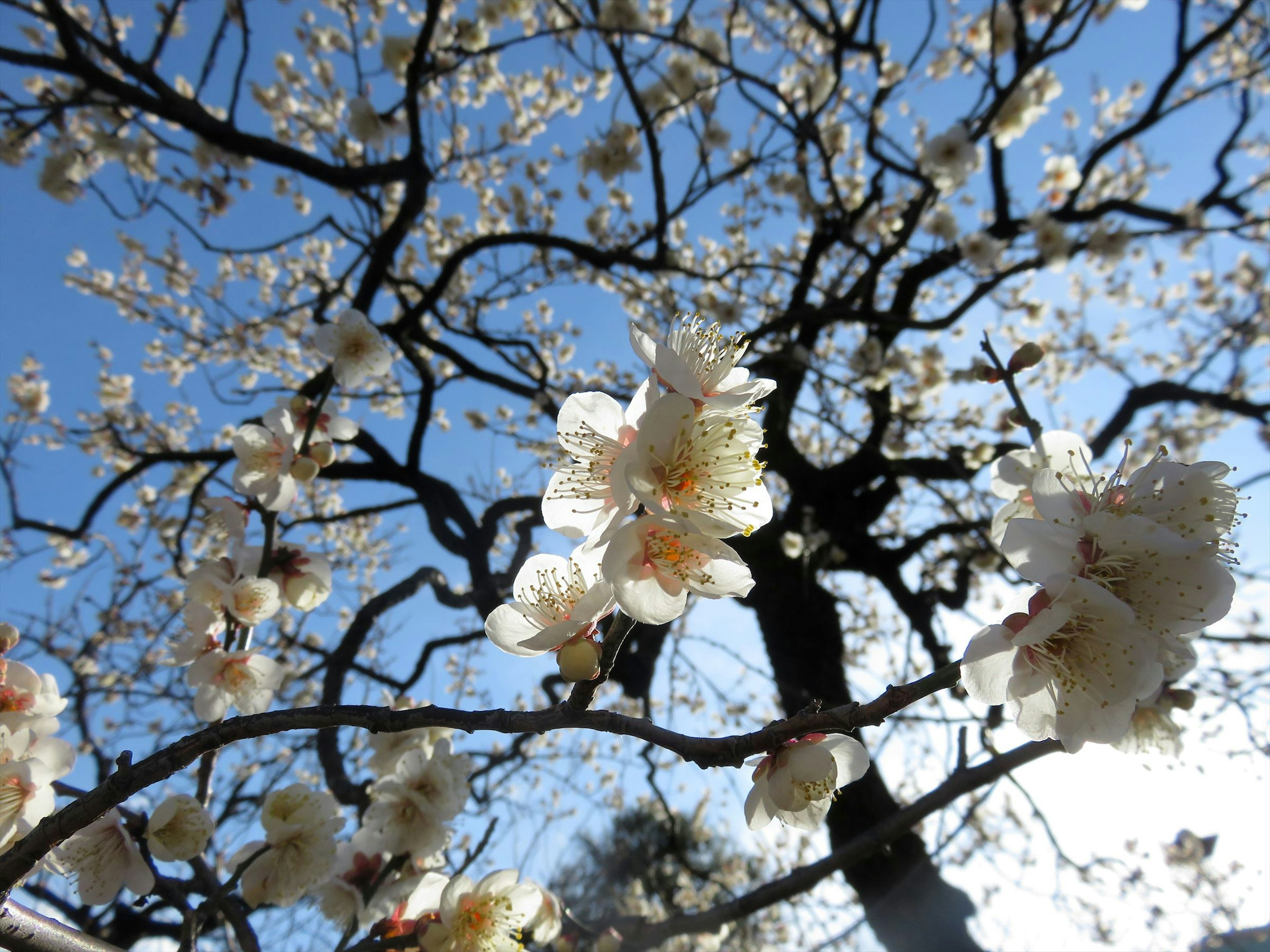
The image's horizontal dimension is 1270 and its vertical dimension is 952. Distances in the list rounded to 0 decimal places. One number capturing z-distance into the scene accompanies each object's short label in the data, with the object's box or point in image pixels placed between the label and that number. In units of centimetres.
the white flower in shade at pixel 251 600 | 22
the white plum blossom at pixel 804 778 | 14
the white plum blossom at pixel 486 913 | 19
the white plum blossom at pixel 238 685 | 22
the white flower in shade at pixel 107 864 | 19
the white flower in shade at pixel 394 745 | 24
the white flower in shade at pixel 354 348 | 28
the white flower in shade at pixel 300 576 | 24
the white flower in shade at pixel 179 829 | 19
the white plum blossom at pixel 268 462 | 25
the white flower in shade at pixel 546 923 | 23
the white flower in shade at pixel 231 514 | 24
